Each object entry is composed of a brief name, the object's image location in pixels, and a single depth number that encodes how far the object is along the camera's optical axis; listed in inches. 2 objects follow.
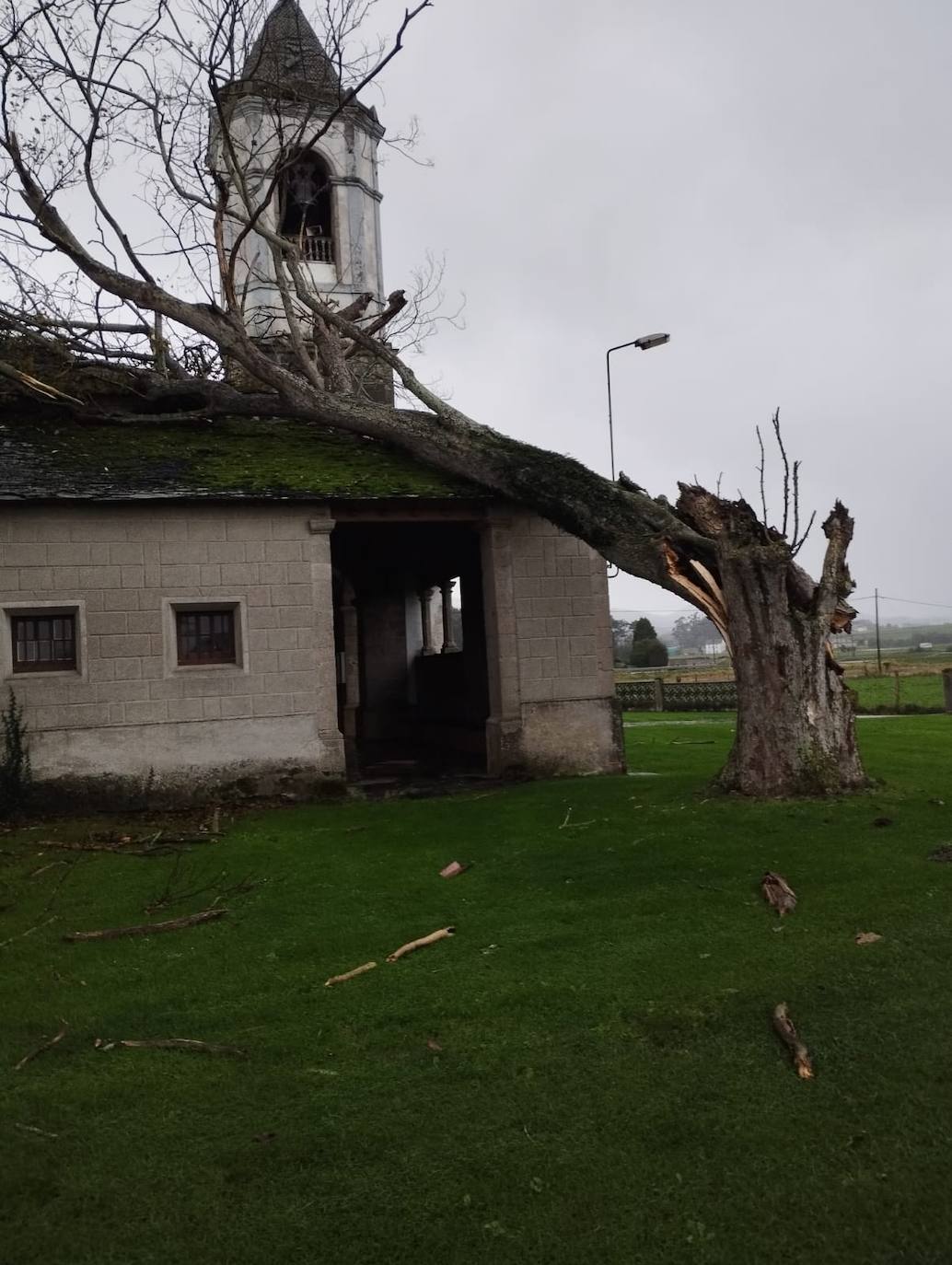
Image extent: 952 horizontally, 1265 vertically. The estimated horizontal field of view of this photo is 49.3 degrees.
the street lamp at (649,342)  809.0
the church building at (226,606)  466.3
